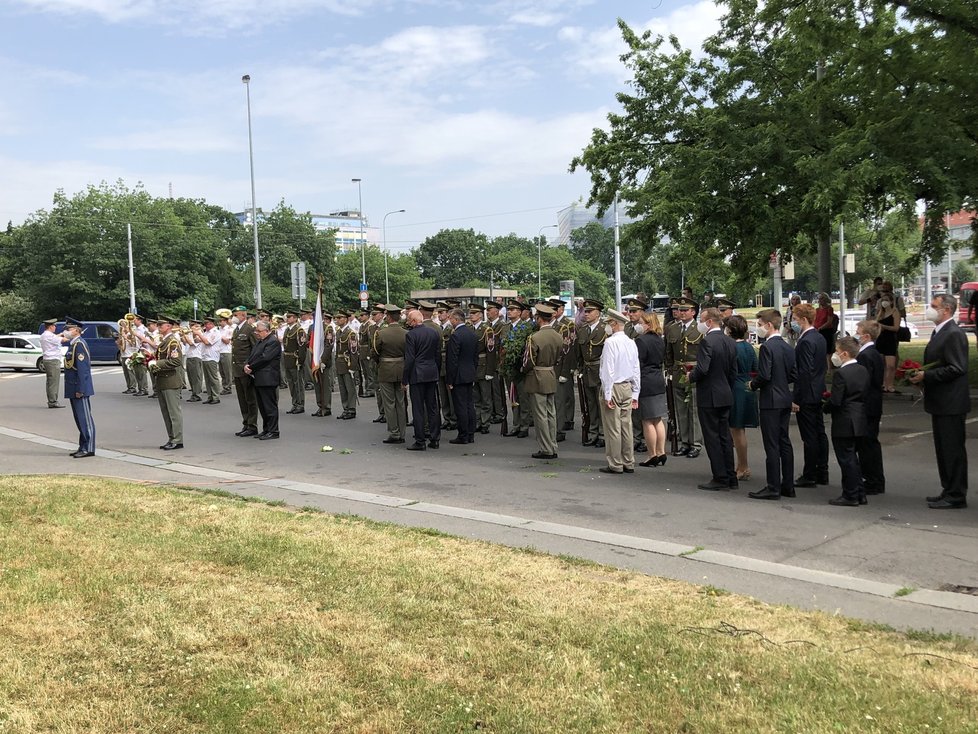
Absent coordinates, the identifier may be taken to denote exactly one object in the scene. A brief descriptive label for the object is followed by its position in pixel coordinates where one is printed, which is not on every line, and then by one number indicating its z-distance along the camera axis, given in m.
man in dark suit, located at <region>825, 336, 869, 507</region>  8.52
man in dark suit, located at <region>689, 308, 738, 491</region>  9.47
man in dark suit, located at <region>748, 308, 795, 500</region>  8.98
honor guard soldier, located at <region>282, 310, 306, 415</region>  18.14
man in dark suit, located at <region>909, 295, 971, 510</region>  8.29
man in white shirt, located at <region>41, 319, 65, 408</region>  20.56
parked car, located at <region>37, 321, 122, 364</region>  37.81
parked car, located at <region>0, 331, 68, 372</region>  33.38
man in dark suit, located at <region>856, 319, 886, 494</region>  9.15
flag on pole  15.70
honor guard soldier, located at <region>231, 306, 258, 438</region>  14.66
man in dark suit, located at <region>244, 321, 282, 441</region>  13.86
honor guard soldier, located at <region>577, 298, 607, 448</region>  12.67
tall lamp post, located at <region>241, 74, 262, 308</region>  43.91
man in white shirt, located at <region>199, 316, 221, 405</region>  20.70
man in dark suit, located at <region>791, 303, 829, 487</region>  9.26
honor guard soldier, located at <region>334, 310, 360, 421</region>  16.92
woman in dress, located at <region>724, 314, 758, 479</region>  9.84
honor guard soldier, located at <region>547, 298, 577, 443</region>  12.90
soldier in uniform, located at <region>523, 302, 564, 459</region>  11.65
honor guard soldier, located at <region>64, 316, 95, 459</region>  12.66
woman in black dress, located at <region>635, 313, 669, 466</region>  10.98
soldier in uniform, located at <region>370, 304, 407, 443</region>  13.47
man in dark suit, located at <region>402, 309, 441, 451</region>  12.74
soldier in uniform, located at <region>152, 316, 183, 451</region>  13.15
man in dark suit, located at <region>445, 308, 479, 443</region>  13.22
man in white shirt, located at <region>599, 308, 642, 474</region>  10.49
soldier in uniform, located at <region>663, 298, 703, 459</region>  11.73
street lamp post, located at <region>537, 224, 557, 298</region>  103.29
